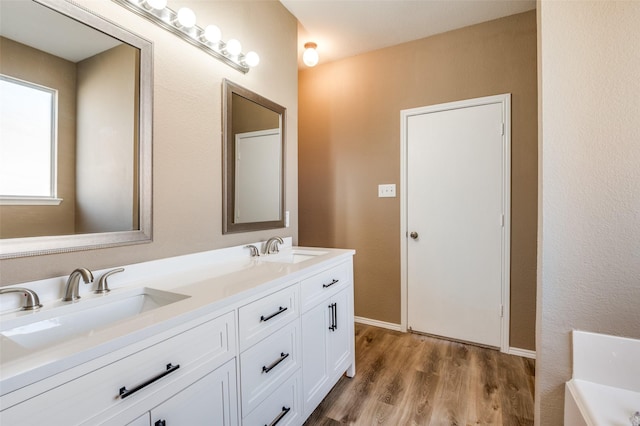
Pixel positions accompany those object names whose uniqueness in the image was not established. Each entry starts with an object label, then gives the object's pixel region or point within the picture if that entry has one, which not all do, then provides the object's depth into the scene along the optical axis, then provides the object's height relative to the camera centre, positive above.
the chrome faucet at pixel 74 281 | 1.00 -0.23
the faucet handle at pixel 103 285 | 1.09 -0.26
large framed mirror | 0.95 +0.29
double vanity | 0.65 -0.38
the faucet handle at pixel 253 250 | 1.85 -0.24
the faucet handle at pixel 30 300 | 0.91 -0.27
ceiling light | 2.58 +1.33
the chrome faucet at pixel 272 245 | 1.94 -0.21
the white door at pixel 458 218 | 2.34 -0.05
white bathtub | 0.91 -0.55
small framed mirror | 1.72 +0.32
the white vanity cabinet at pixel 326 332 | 1.50 -0.67
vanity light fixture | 1.28 +0.87
